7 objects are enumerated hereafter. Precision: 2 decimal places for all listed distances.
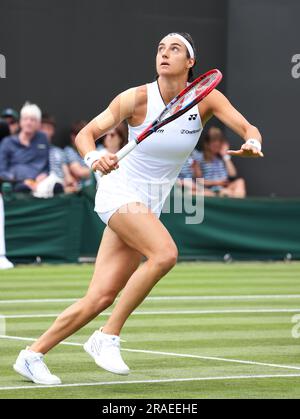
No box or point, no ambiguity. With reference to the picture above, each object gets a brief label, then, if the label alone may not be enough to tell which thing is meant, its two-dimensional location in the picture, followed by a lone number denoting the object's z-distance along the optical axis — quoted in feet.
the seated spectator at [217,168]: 64.28
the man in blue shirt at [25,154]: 56.95
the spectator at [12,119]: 61.00
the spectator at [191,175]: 60.23
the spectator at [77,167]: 63.21
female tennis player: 24.09
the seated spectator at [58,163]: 61.72
